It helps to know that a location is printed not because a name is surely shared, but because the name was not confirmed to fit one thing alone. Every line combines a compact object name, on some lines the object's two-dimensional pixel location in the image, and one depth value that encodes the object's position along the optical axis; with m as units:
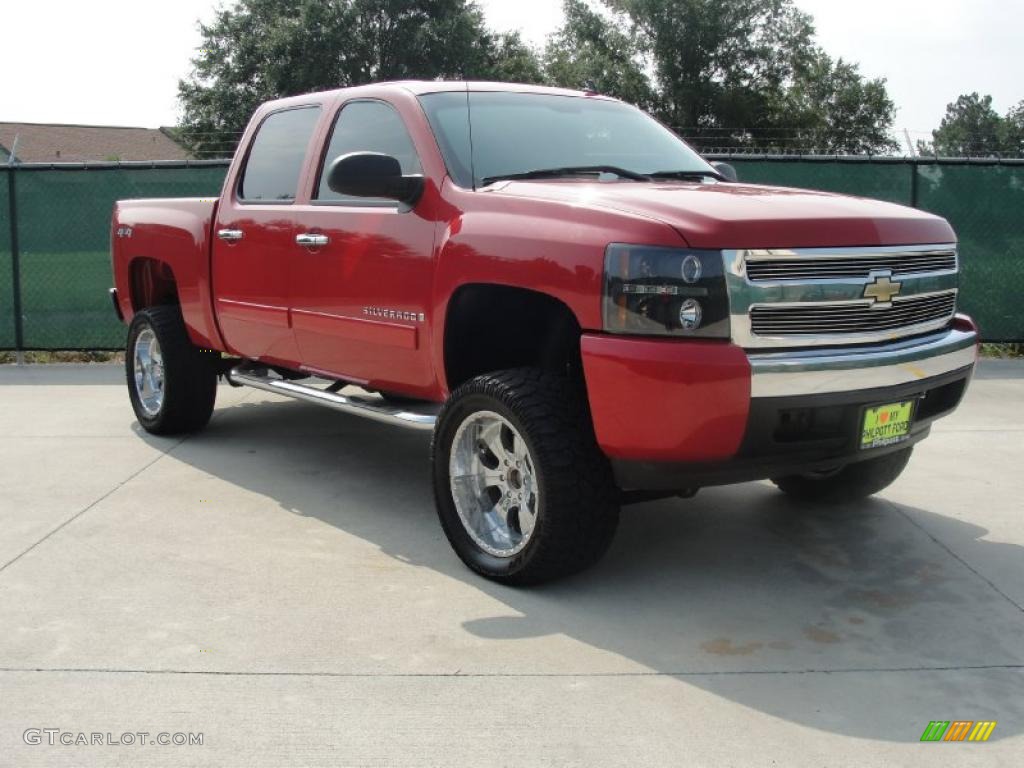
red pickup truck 3.84
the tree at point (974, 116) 105.81
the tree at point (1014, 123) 87.38
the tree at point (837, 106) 59.19
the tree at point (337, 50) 46.16
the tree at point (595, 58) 57.81
